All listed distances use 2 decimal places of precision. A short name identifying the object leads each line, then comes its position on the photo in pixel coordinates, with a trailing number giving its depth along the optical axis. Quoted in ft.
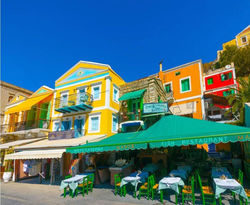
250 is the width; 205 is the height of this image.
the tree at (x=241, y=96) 47.89
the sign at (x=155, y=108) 38.49
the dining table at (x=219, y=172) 21.69
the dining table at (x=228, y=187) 17.15
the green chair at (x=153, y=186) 23.02
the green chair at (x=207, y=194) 18.76
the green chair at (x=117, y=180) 27.06
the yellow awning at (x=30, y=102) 59.51
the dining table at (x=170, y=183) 19.97
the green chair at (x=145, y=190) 23.17
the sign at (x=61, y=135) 48.03
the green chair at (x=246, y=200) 17.10
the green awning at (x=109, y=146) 26.08
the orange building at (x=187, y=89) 54.03
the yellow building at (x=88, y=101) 49.55
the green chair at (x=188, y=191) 19.29
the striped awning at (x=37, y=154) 36.24
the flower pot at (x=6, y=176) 42.83
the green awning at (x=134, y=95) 44.63
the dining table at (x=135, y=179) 23.97
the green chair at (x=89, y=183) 28.14
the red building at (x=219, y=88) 56.24
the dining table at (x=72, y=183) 25.25
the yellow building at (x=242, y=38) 114.01
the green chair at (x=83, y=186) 26.49
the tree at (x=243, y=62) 90.33
